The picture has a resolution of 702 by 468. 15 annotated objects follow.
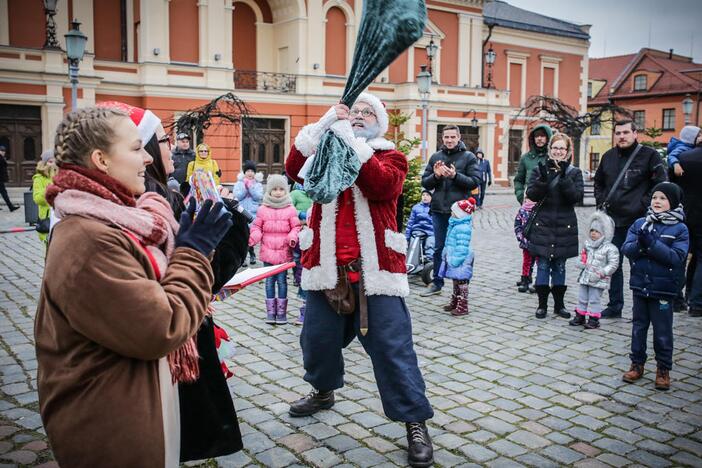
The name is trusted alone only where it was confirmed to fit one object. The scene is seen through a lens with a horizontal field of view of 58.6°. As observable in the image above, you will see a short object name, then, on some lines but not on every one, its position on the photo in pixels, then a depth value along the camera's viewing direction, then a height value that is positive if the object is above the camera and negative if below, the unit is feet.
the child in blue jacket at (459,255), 22.99 -3.06
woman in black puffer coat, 22.17 -1.54
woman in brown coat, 6.21 -1.37
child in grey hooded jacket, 21.13 -3.18
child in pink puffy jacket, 21.91 -2.15
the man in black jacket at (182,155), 33.94 +0.85
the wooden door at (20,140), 71.56 +3.32
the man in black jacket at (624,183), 21.72 -0.32
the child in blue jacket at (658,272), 15.79 -2.48
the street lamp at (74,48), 42.50 +8.28
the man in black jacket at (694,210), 22.98 -1.31
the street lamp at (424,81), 67.06 +9.83
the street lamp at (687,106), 100.76 +11.14
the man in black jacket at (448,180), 25.04 -0.30
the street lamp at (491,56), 91.81 +17.15
